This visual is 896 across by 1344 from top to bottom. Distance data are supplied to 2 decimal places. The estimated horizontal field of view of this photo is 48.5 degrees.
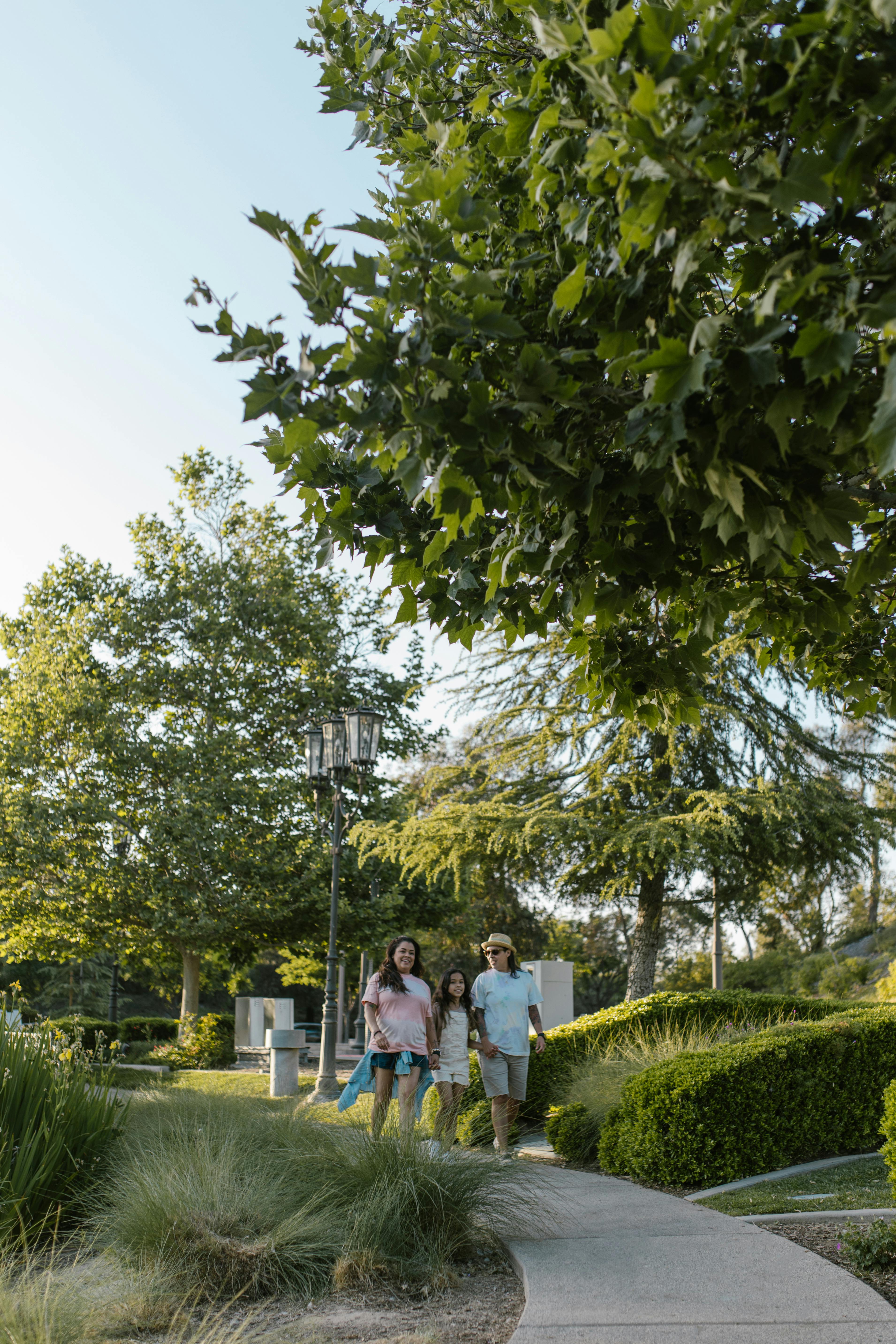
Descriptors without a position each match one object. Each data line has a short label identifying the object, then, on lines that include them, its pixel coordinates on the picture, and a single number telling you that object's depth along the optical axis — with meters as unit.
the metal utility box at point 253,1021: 21.31
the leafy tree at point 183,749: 21.52
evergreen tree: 15.17
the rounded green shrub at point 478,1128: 7.36
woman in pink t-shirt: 7.55
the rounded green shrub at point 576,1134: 8.12
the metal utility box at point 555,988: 13.77
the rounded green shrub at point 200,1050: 22.08
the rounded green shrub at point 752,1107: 6.95
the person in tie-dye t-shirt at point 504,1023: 7.98
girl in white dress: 7.91
